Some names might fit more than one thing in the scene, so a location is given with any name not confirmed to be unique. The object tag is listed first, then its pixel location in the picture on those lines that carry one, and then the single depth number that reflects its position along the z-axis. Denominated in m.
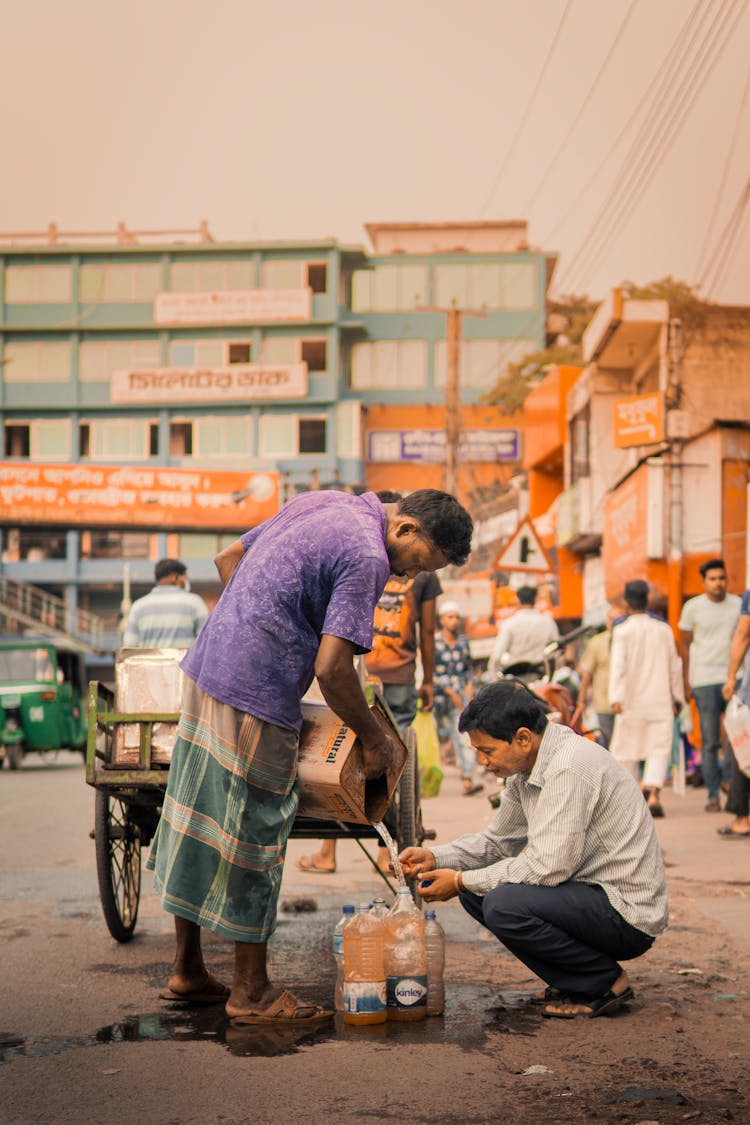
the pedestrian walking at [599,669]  14.16
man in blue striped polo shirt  10.07
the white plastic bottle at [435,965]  5.12
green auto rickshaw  22.53
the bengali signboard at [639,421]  24.41
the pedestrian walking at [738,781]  10.63
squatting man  5.04
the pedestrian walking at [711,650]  12.96
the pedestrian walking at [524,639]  13.53
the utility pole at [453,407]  36.41
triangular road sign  22.25
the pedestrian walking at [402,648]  8.82
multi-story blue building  65.25
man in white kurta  12.45
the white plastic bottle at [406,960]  4.99
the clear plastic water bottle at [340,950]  5.05
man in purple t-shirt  4.93
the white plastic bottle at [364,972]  4.94
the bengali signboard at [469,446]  62.62
